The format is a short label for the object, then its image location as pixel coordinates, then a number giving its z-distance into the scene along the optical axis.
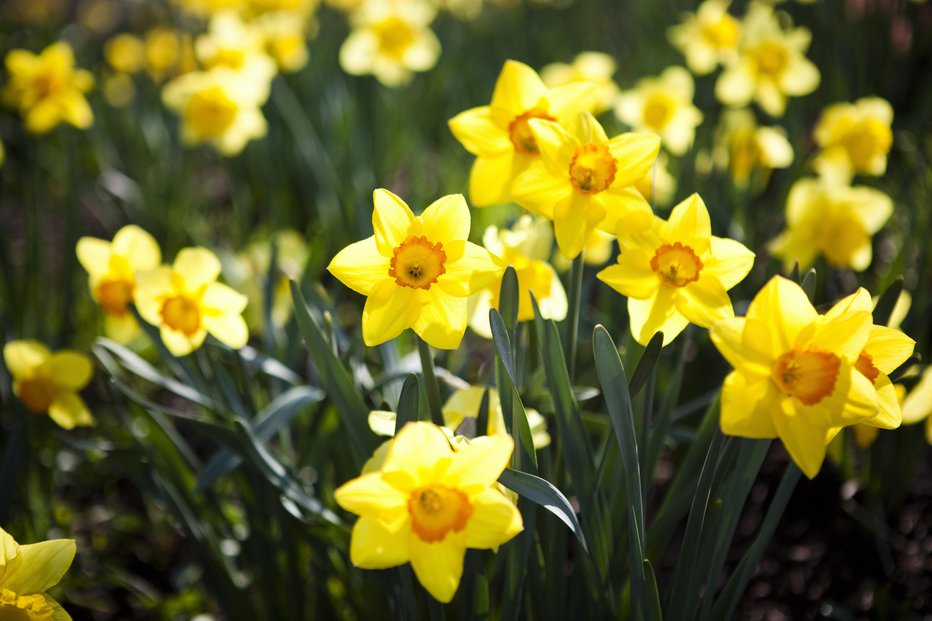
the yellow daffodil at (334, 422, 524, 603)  0.82
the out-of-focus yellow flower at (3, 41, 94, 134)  1.48
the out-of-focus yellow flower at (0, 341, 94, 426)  1.07
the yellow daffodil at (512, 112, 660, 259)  0.88
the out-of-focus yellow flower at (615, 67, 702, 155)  1.39
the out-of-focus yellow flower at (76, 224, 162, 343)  1.08
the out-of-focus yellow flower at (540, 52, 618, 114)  1.27
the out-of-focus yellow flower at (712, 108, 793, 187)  1.34
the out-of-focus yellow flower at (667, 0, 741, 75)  1.64
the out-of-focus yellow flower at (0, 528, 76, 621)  0.86
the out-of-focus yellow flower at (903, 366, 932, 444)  1.05
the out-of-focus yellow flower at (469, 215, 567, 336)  0.96
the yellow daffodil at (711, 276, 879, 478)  0.82
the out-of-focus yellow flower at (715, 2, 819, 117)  1.44
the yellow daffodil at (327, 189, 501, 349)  0.87
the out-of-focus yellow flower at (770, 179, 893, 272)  1.14
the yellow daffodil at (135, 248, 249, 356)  1.02
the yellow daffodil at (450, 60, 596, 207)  0.94
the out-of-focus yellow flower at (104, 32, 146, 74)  2.45
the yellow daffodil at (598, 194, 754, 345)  0.88
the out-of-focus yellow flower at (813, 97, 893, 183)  1.26
